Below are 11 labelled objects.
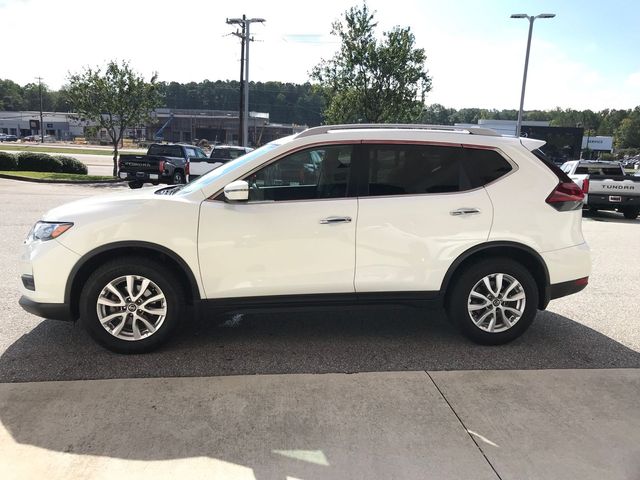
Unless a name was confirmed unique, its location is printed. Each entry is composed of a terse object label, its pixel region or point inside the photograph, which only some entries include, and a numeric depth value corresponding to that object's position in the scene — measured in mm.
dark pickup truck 18766
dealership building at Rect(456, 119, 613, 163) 55406
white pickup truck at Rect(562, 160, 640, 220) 14070
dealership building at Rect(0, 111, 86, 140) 131375
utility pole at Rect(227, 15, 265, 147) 30217
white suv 3934
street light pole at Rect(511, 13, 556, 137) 25891
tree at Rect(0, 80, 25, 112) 161500
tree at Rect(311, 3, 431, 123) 22688
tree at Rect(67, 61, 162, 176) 22875
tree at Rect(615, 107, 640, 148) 119562
